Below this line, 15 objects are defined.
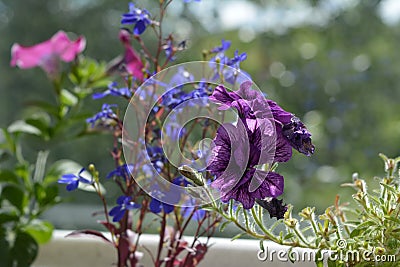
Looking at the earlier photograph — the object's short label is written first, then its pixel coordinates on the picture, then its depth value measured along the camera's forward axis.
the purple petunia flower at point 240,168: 0.67
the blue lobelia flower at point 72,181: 0.75
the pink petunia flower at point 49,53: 0.91
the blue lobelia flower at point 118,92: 0.76
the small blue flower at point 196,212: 0.76
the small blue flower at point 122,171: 0.76
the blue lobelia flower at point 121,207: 0.75
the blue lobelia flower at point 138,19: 0.76
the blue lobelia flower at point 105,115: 0.76
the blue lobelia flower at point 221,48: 0.77
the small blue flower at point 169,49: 0.77
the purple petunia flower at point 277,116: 0.67
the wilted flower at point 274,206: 0.67
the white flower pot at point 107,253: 0.85
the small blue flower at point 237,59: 0.75
